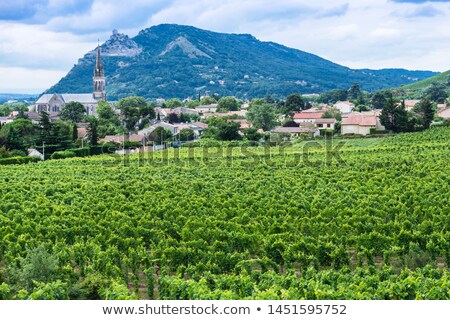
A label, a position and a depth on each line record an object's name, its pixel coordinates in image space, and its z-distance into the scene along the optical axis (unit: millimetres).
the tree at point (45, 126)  75244
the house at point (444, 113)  105000
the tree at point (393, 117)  80400
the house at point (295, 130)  93250
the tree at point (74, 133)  81044
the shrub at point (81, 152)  71475
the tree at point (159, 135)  89875
